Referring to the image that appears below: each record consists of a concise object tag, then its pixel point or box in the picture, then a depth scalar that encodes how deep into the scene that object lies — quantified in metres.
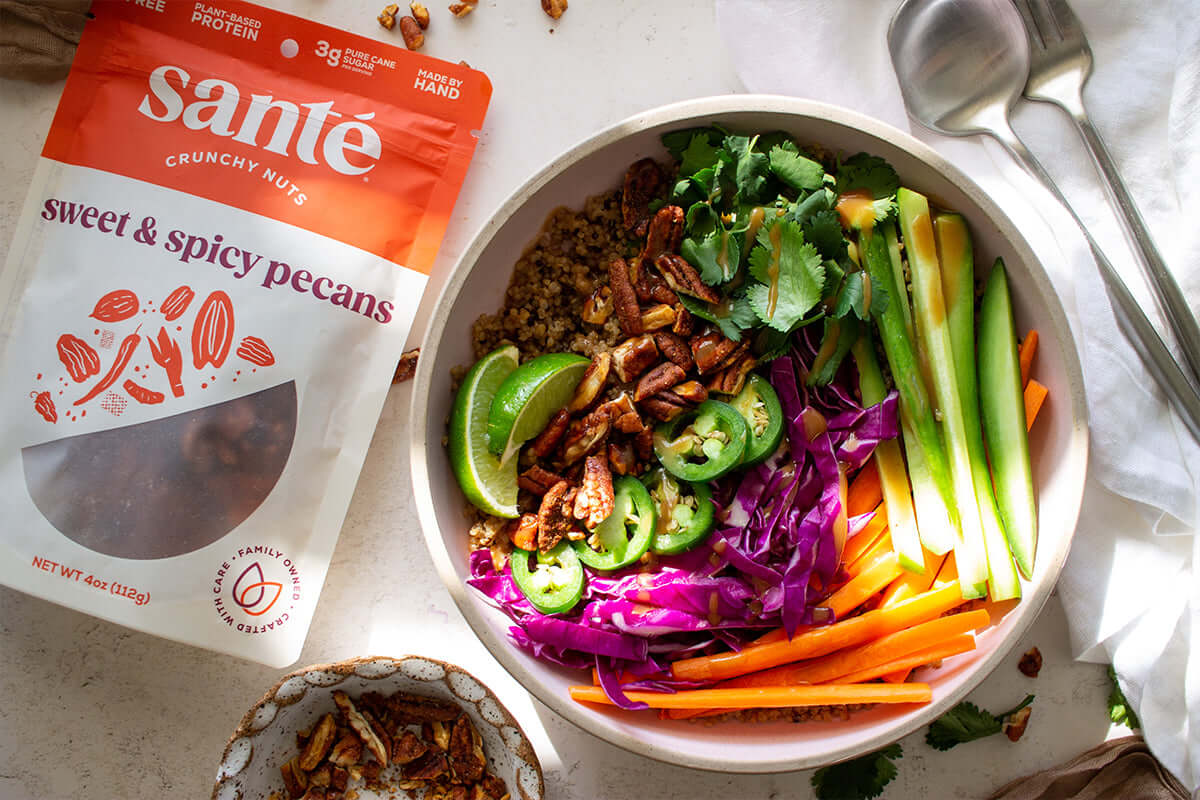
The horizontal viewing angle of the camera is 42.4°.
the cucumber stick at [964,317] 0.49
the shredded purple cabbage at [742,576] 0.49
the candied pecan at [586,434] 0.49
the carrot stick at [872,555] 0.50
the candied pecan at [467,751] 0.52
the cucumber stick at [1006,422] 0.48
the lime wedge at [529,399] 0.49
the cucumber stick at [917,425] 0.49
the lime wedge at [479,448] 0.49
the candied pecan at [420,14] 0.53
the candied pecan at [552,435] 0.49
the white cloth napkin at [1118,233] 0.50
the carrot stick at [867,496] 0.50
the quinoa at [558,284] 0.51
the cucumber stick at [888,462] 0.49
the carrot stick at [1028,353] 0.49
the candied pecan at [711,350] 0.49
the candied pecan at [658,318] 0.49
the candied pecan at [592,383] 0.49
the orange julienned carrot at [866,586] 0.49
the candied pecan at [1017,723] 0.52
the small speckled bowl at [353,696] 0.50
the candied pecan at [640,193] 0.50
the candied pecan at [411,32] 0.53
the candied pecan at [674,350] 0.50
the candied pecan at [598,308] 0.50
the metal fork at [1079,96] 0.50
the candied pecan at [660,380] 0.49
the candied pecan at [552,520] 0.49
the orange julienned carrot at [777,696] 0.48
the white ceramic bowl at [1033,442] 0.47
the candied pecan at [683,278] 0.49
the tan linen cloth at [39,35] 0.52
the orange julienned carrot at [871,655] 0.48
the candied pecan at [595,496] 0.49
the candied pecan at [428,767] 0.52
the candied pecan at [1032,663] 0.52
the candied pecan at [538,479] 0.50
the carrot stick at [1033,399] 0.48
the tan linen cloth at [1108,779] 0.51
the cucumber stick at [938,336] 0.48
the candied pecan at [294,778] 0.52
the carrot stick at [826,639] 0.48
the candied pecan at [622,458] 0.49
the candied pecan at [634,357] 0.49
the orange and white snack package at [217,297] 0.52
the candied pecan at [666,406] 0.49
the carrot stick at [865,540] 0.50
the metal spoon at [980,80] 0.50
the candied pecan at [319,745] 0.52
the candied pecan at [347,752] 0.51
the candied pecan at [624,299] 0.50
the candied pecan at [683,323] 0.49
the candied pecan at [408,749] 0.51
